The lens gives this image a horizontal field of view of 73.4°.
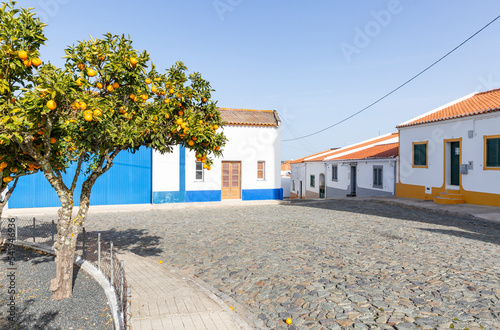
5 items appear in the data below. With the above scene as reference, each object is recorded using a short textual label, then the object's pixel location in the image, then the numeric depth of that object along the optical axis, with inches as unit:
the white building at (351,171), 973.9
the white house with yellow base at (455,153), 641.6
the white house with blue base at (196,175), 727.7
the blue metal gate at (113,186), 687.1
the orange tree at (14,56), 170.7
